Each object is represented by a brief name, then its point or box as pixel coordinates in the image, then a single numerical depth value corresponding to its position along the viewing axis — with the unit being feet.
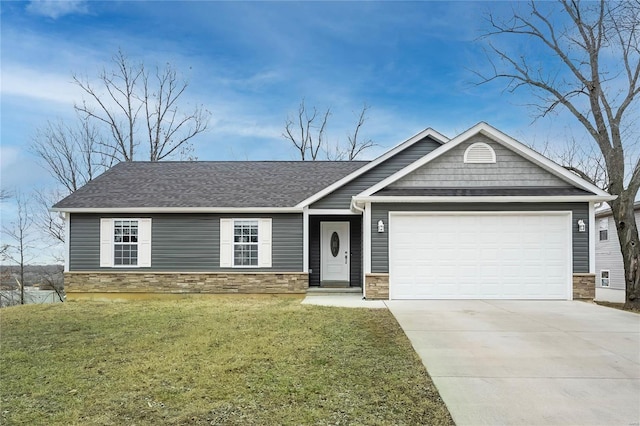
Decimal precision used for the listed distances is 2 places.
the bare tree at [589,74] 40.11
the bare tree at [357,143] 96.99
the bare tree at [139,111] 86.48
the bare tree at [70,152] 82.33
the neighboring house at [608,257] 65.46
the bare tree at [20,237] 71.61
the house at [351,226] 39.01
